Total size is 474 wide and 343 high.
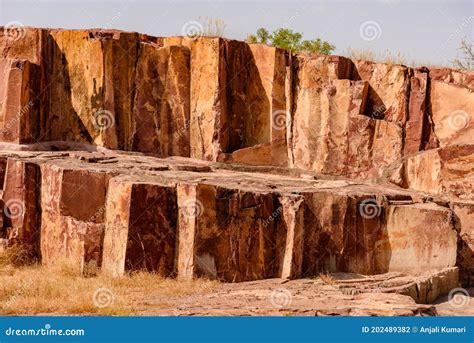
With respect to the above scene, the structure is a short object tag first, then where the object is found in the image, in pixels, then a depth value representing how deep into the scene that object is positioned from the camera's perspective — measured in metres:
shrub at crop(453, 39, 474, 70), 20.02
